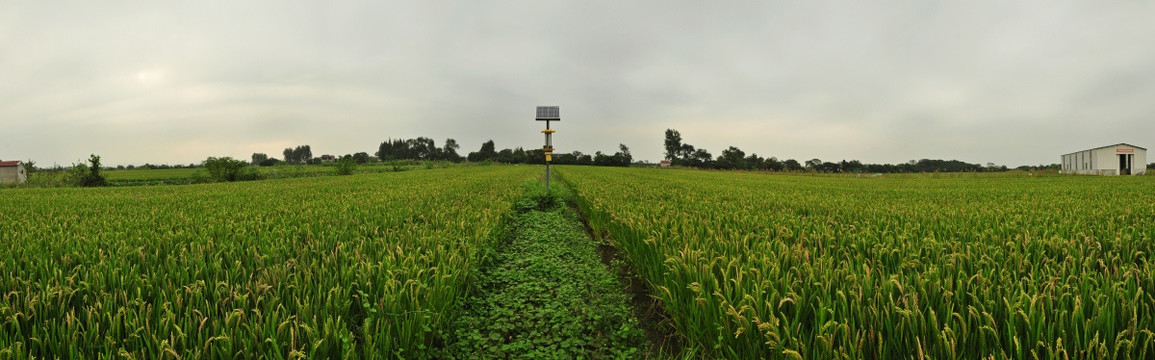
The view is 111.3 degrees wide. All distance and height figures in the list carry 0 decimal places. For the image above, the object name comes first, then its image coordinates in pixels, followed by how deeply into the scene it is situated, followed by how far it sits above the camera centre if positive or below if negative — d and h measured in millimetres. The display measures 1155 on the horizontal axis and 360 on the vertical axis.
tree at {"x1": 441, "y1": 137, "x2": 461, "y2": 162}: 148412 +10082
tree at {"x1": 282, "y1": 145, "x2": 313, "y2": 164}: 169925 +11020
